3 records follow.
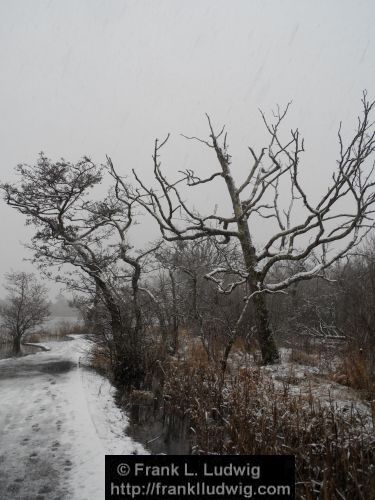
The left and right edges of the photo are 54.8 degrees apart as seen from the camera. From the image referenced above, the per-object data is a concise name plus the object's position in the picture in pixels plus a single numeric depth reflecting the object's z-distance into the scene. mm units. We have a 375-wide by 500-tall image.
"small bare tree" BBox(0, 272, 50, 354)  18312
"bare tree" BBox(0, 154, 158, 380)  10752
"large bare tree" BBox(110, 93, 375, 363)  7176
